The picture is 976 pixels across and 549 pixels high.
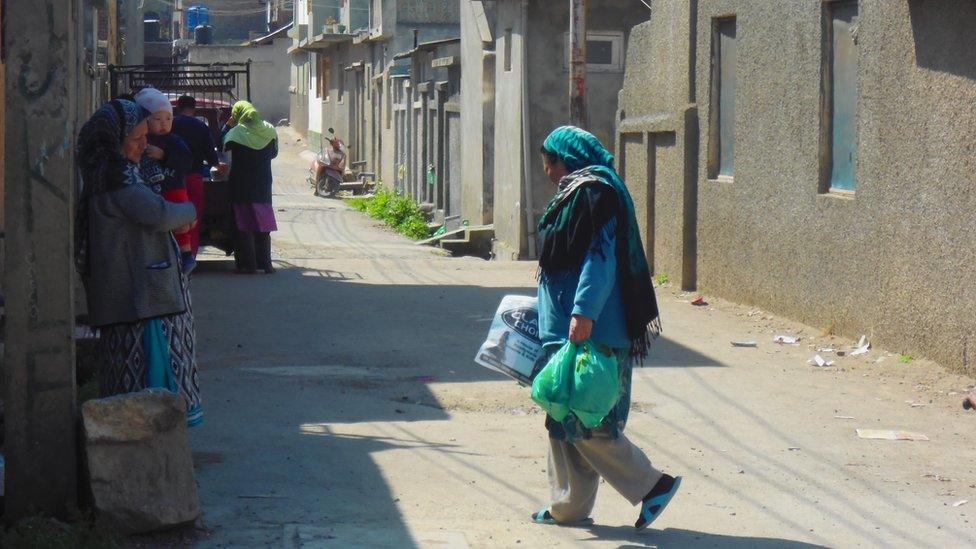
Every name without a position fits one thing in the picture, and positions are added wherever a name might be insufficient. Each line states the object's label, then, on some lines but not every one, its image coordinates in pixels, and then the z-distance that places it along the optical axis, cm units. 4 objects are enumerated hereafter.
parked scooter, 3525
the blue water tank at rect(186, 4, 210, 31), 6222
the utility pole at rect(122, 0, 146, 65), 2758
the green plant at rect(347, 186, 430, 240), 2630
